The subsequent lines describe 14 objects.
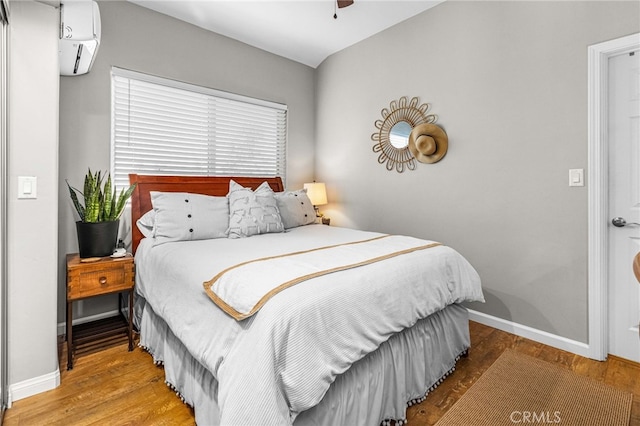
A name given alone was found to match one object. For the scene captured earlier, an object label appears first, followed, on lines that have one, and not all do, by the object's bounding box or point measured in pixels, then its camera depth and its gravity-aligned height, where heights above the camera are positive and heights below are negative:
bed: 1.16 -0.49
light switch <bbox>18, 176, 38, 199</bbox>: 1.76 +0.14
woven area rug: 1.60 -1.01
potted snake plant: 2.17 -0.05
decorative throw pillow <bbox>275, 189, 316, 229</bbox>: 3.01 +0.04
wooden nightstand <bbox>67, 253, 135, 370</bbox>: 2.04 -0.49
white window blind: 2.84 +0.84
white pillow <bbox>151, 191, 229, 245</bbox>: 2.36 -0.03
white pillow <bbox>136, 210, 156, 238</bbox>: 2.54 -0.08
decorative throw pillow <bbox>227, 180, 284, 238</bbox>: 2.54 +0.00
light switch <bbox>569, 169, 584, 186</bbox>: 2.19 +0.26
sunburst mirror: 3.15 +0.87
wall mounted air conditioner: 1.85 +1.10
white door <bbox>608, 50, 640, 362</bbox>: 2.08 +0.09
